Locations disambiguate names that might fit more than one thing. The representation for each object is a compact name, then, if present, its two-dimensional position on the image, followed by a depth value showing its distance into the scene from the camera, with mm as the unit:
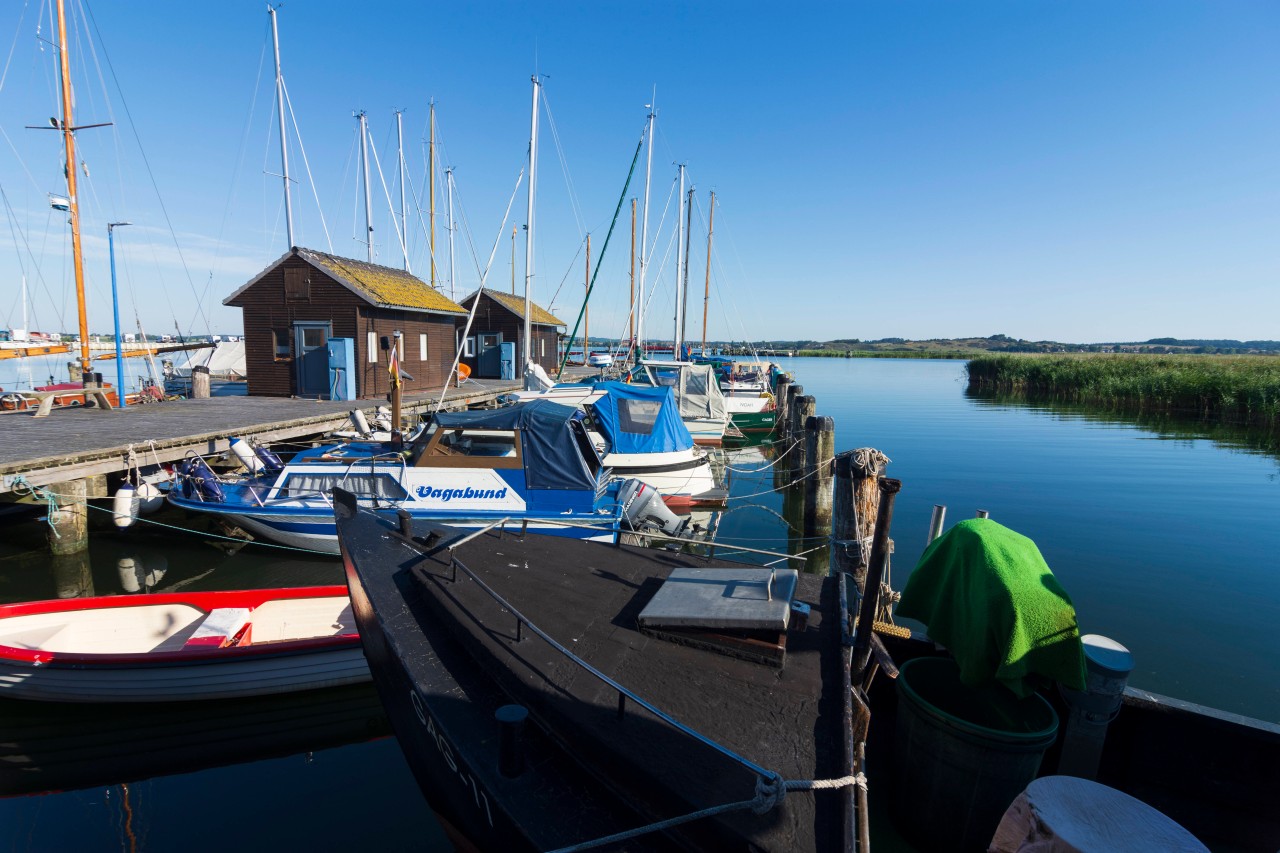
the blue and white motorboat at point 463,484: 10062
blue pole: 16702
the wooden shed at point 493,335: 31062
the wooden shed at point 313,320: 19594
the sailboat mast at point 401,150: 32500
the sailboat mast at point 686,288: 34438
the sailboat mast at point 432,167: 33000
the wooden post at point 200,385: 19578
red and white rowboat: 6090
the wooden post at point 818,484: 13566
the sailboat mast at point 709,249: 44781
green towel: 3682
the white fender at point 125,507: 10617
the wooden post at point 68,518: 10352
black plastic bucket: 3680
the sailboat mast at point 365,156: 29656
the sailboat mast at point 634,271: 31394
